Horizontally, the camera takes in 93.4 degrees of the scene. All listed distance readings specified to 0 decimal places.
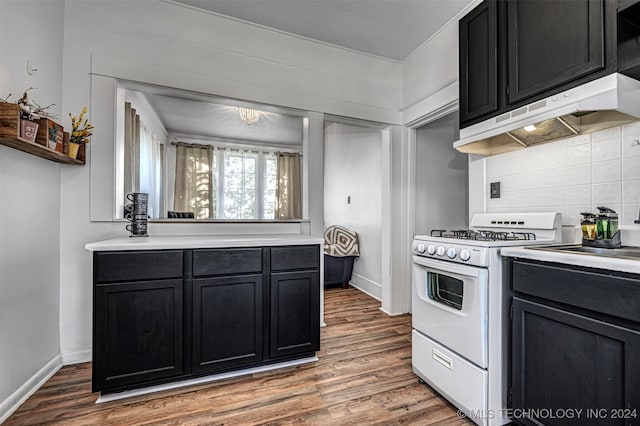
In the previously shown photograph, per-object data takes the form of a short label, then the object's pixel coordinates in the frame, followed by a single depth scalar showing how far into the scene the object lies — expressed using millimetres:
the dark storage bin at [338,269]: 4152
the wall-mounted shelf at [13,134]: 1450
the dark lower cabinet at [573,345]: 1054
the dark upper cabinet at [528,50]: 1398
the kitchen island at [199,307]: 1701
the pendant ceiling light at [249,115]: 2643
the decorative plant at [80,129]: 2053
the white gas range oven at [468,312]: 1493
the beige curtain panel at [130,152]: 2297
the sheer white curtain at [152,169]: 2330
